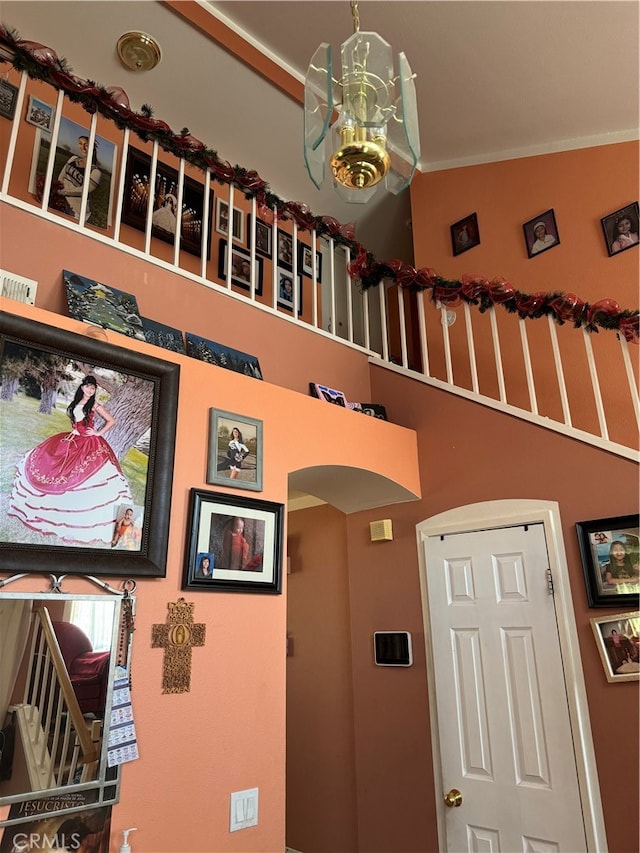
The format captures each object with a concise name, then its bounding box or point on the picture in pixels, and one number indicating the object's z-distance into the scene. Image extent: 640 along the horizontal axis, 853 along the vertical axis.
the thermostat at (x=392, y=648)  3.08
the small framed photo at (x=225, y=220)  4.56
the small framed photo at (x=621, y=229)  3.62
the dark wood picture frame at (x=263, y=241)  4.77
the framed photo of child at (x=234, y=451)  2.40
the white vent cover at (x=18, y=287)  2.15
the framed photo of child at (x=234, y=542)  2.24
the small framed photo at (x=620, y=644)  2.32
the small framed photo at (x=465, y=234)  4.40
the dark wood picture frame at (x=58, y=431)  1.83
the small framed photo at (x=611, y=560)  2.39
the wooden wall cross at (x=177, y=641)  2.03
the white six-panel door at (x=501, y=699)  2.46
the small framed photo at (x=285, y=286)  4.52
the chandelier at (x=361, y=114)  1.60
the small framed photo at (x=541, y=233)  3.97
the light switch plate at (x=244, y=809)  2.07
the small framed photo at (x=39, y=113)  3.73
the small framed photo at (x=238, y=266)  4.47
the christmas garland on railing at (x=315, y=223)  2.52
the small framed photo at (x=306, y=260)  4.61
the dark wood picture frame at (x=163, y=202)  4.07
